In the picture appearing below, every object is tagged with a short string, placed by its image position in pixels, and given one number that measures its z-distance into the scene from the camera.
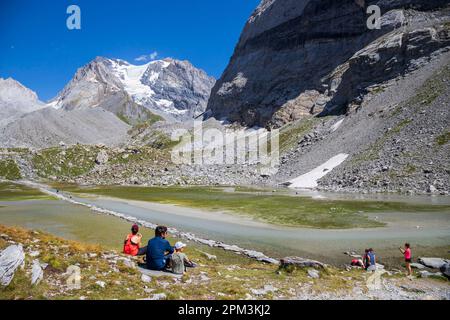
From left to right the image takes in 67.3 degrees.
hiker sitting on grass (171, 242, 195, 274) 16.44
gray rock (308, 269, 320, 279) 16.87
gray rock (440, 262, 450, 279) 18.22
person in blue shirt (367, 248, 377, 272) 19.88
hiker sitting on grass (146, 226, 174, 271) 16.81
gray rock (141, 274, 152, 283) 14.52
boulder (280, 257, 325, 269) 17.89
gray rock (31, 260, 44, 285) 12.46
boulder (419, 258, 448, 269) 20.19
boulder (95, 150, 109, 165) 162.88
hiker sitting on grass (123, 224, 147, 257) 20.12
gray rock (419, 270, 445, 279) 18.09
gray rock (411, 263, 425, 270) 20.19
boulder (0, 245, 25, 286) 11.98
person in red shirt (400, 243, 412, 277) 18.62
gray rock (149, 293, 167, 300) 12.48
